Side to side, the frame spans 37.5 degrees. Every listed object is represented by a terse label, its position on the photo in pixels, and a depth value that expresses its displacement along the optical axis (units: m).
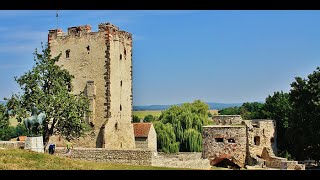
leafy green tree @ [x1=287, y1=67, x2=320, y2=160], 35.12
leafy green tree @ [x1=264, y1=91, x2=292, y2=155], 43.56
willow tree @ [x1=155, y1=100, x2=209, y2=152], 52.11
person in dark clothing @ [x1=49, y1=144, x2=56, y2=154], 27.66
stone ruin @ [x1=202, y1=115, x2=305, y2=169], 37.28
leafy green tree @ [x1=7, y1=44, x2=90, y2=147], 29.80
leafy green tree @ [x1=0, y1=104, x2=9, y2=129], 31.01
